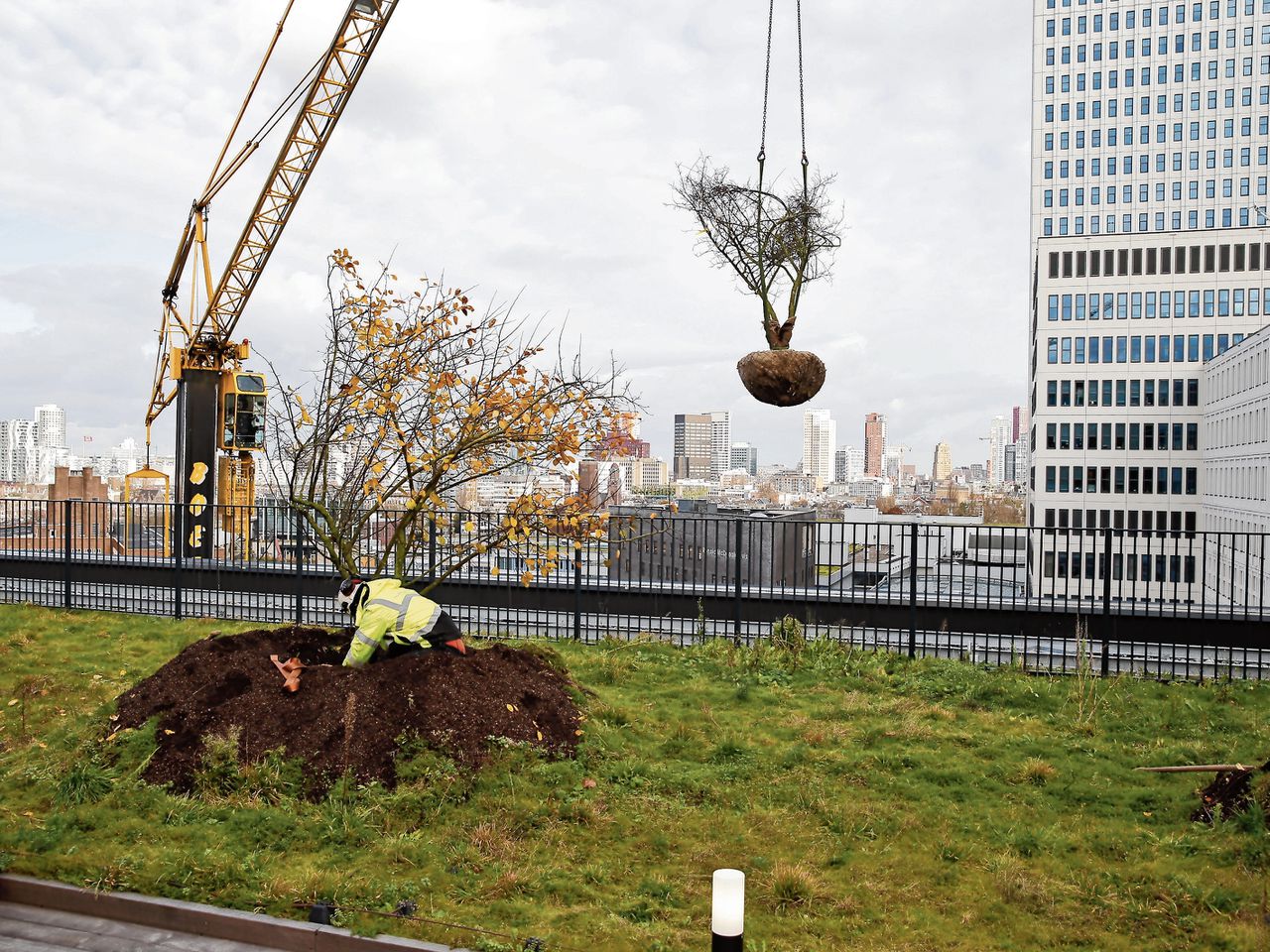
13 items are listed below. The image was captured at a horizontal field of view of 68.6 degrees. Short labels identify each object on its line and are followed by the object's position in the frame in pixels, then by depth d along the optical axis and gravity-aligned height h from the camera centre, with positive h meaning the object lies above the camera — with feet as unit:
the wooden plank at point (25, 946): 17.13 -8.65
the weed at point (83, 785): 22.09 -7.37
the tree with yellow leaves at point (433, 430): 28.84 +1.78
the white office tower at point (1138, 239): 282.36 +80.60
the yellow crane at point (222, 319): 127.34 +25.51
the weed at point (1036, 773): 23.73 -7.14
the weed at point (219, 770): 22.25 -7.00
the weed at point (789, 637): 37.76 -6.02
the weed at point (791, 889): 17.51 -7.59
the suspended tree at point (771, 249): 21.54 +5.68
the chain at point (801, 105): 24.98 +10.56
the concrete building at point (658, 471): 331.36 +7.33
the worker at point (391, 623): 26.43 -3.96
